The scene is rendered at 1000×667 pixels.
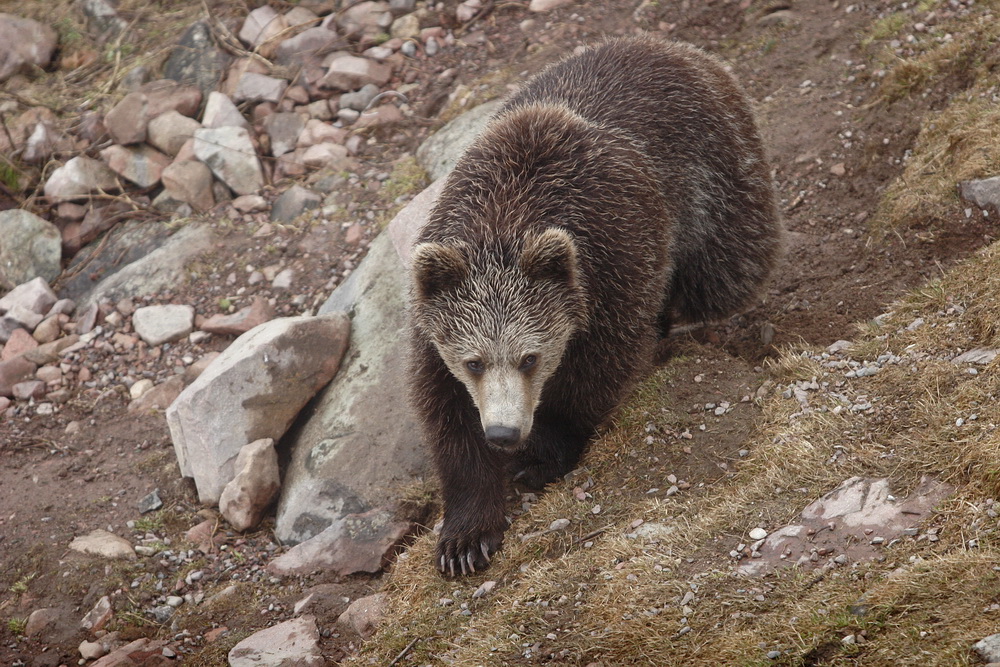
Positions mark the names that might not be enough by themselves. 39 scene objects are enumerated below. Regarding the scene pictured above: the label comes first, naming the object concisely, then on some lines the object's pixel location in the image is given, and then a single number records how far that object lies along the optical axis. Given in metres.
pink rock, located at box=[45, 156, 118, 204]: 17.45
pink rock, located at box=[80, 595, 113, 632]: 10.62
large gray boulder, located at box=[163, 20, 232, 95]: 18.75
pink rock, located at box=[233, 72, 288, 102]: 18.14
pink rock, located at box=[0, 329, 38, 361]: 15.52
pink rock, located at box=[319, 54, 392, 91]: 18.25
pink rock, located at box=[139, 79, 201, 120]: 18.03
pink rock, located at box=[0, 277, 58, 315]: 16.22
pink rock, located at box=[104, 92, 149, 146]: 17.77
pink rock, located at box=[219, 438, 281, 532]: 12.09
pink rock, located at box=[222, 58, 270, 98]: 18.58
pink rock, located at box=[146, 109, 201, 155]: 17.69
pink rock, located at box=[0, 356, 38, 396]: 14.87
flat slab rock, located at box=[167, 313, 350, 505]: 12.53
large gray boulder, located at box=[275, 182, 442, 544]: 12.09
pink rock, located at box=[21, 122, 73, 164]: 18.05
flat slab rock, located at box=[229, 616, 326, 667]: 9.55
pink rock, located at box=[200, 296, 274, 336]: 15.07
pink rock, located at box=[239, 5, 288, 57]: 19.19
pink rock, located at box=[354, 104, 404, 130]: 17.77
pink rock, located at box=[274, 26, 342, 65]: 18.73
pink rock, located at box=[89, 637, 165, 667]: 9.69
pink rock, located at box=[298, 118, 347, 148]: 17.64
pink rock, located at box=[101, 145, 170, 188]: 17.61
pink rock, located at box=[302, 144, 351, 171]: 17.19
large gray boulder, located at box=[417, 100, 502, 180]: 15.95
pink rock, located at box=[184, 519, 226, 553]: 11.95
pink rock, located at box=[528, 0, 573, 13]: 18.89
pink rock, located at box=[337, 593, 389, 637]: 9.94
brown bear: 10.05
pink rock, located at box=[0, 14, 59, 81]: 19.87
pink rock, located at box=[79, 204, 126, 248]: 17.43
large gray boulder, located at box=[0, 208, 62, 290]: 17.00
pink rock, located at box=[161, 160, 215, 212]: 17.06
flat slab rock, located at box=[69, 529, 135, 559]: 11.66
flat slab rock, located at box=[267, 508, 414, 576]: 11.13
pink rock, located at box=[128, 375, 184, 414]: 14.43
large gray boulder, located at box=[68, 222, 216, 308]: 16.22
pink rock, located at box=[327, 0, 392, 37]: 19.09
